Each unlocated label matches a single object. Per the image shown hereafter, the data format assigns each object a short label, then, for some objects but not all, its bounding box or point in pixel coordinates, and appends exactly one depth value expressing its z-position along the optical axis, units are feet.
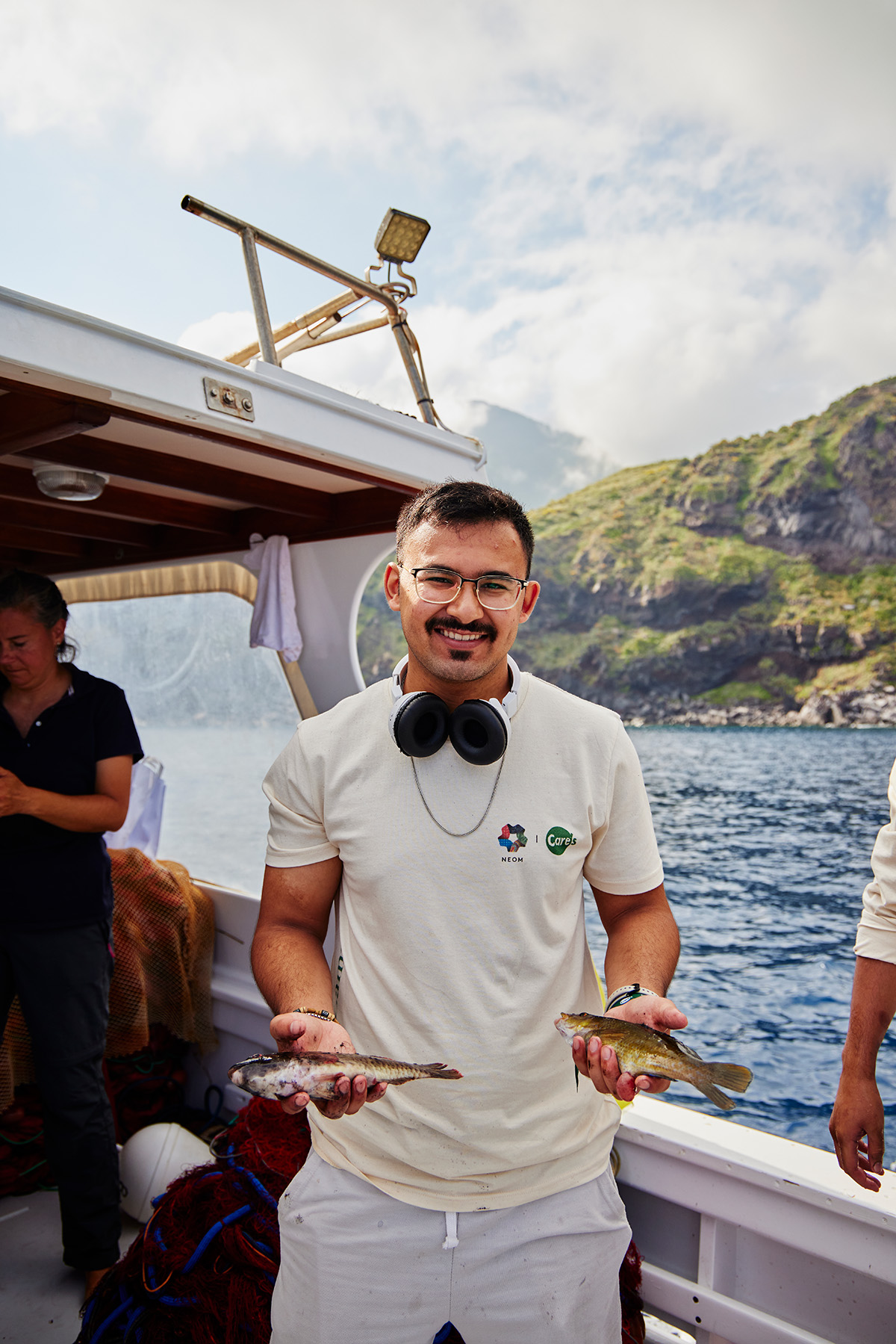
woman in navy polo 8.55
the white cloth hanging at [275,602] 13.19
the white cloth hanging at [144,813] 16.51
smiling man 4.97
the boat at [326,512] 6.71
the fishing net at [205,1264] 7.30
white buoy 10.23
